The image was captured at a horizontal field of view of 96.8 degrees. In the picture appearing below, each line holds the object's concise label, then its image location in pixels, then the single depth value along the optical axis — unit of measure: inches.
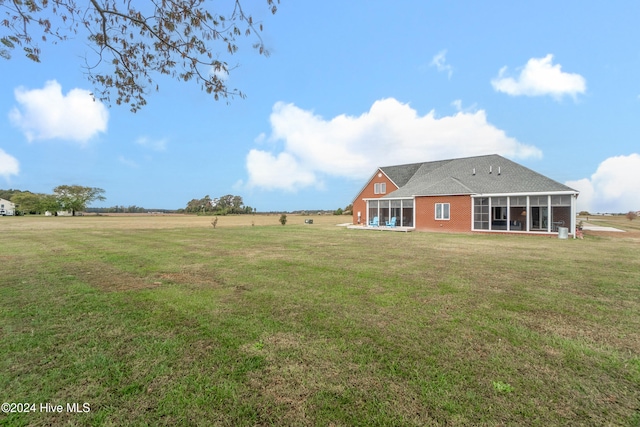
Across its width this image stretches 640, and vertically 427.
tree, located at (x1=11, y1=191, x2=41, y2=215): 3315.7
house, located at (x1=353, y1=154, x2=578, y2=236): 800.3
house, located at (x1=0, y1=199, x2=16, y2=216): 3595.0
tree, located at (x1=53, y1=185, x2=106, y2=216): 3376.0
